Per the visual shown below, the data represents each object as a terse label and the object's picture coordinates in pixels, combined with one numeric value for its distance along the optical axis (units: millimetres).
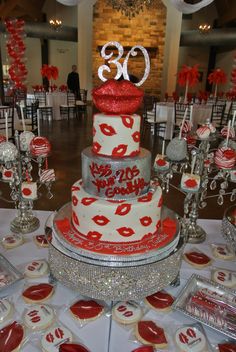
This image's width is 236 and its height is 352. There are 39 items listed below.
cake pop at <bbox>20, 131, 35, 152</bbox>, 1496
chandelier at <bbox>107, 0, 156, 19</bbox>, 6699
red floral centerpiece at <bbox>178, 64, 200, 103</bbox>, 5621
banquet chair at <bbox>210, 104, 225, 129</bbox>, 6079
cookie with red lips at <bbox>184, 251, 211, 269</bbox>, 1374
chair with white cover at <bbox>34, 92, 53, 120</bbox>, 7834
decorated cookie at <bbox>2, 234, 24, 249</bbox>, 1448
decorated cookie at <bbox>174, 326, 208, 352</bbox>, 938
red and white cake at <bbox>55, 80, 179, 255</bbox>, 1112
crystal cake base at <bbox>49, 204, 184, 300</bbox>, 1038
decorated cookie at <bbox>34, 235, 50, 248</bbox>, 1474
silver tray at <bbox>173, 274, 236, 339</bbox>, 1049
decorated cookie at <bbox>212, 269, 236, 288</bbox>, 1246
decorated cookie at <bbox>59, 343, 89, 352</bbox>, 893
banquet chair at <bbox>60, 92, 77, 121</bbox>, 8289
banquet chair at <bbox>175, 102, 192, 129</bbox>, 5934
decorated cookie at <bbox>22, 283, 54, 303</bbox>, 1115
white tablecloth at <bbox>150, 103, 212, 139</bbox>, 6176
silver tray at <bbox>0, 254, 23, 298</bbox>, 1156
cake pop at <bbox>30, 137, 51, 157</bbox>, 1428
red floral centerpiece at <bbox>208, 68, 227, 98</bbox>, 6383
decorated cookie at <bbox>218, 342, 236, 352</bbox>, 949
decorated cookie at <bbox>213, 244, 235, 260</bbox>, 1440
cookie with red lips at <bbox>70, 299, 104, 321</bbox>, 1053
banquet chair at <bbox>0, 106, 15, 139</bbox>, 4824
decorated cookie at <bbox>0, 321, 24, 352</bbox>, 913
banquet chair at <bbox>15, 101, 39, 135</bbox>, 5500
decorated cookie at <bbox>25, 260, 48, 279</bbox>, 1246
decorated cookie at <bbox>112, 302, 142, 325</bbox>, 1045
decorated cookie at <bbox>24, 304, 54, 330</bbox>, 994
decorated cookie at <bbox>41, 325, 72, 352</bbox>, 920
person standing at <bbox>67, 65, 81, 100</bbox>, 9047
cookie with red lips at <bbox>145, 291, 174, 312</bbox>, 1110
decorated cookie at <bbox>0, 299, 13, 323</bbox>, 1023
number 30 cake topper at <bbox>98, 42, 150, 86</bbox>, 1105
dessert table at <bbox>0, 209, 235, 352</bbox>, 959
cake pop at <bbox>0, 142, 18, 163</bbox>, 1398
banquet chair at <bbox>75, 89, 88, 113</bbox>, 8961
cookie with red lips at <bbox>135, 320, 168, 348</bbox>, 961
